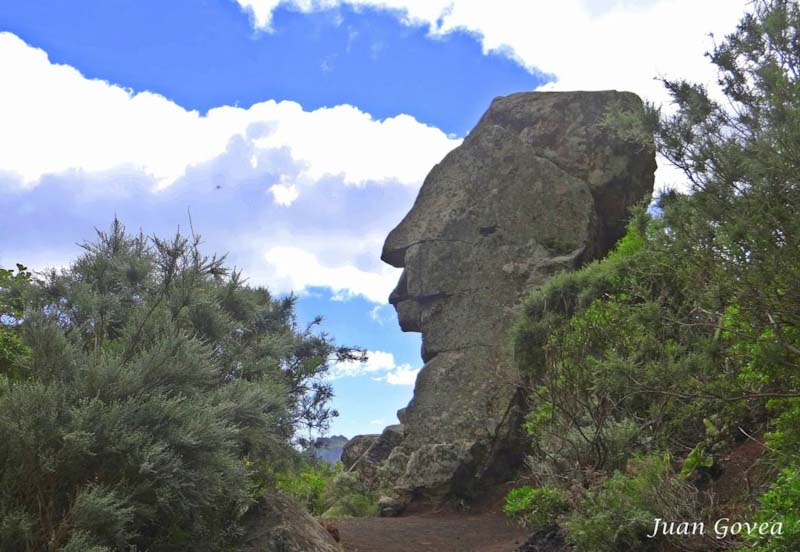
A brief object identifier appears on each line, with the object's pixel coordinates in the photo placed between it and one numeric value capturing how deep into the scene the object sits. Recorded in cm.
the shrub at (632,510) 644
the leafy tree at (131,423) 575
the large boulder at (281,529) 778
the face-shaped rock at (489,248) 1616
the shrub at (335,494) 1588
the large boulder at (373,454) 1777
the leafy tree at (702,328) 559
